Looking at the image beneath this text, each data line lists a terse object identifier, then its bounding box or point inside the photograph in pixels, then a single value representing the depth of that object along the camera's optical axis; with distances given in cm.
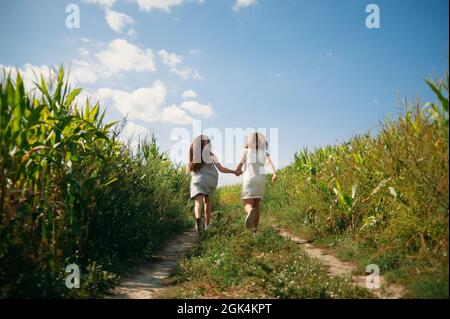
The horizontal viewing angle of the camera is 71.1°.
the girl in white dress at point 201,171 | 669
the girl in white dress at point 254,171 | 631
